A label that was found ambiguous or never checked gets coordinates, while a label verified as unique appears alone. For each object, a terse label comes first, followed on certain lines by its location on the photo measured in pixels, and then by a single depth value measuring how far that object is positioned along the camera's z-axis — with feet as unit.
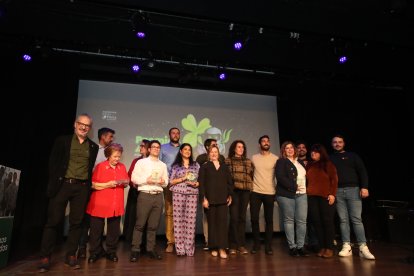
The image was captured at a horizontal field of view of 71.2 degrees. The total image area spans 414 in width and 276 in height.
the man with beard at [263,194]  12.45
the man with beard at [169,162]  12.75
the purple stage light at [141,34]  13.94
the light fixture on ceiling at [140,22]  13.28
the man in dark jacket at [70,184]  9.16
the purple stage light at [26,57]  14.63
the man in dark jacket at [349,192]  11.71
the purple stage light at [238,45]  15.42
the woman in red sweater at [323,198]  11.70
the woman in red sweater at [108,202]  10.27
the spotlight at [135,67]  16.43
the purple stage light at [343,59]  16.80
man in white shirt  10.83
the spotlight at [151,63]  16.02
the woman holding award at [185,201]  11.63
